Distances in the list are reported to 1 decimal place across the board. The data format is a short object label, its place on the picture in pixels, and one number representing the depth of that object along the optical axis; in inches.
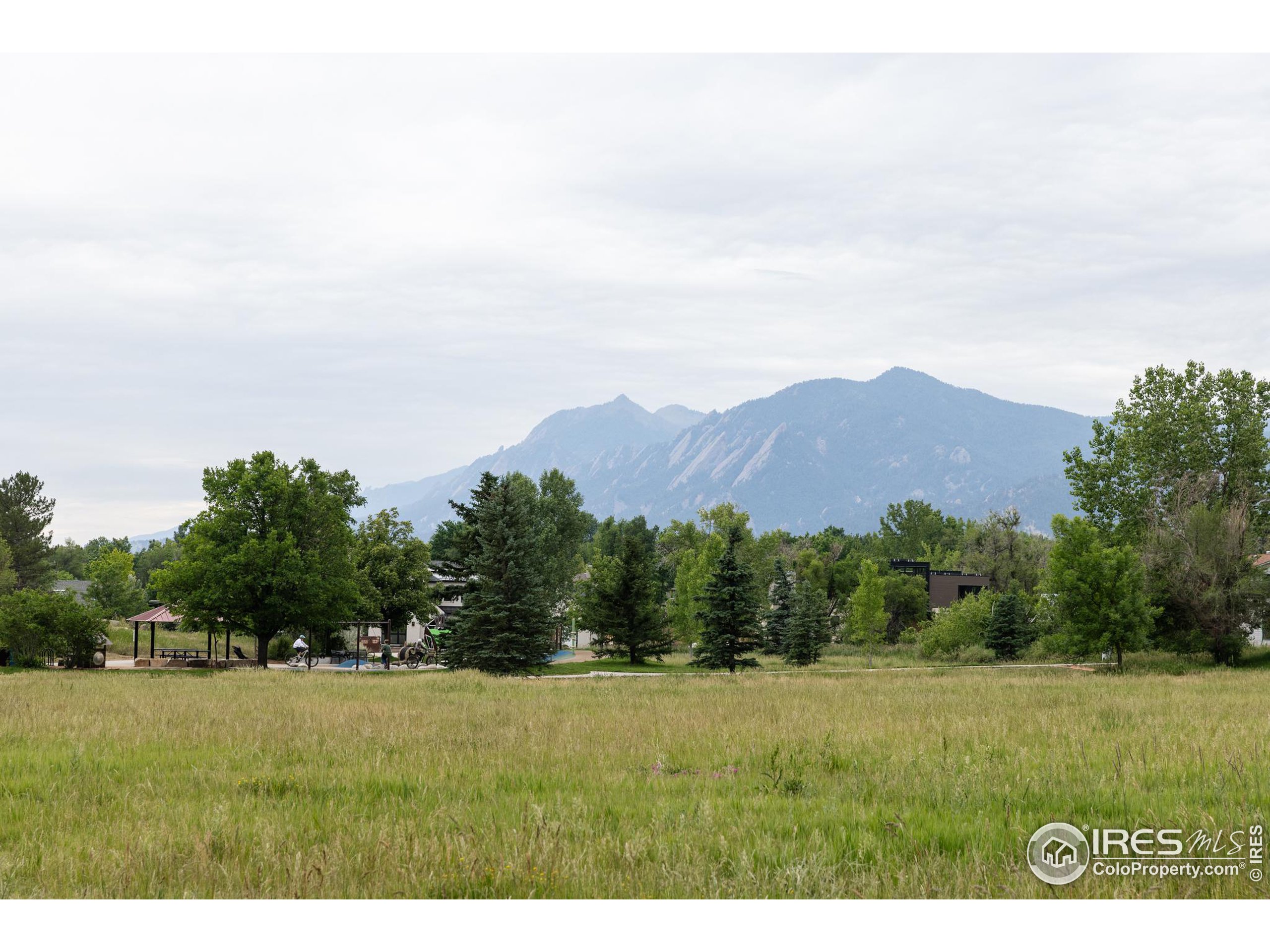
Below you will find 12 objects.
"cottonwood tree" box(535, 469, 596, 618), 3572.8
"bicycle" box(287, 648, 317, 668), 2212.1
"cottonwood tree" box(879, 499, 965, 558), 6658.5
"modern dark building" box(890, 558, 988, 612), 4527.6
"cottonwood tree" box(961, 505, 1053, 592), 3683.6
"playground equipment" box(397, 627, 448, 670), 2340.1
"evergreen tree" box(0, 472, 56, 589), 3612.2
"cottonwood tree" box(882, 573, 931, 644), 3553.2
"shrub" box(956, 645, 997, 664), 2480.3
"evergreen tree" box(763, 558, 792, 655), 2787.9
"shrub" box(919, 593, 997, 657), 2635.3
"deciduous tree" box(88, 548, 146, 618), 3720.5
